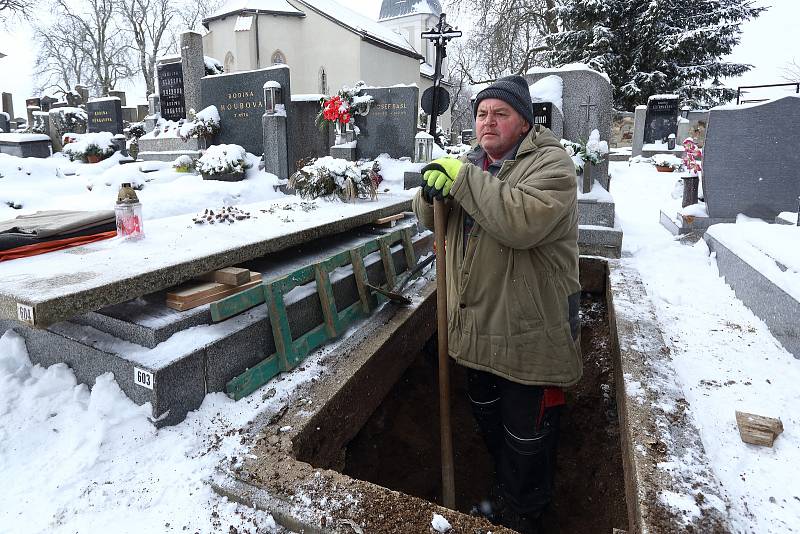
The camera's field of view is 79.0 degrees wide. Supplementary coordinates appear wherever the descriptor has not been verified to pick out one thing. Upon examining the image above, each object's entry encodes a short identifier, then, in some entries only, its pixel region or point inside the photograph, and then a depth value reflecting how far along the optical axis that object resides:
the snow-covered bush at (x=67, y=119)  17.12
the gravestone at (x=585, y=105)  6.00
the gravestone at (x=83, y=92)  22.78
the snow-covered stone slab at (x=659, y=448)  1.54
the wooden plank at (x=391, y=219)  4.34
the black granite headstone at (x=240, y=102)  9.65
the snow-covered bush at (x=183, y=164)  9.77
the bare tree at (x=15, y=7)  22.38
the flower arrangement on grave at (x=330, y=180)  4.43
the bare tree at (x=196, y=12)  37.34
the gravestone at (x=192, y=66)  11.84
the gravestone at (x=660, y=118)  17.02
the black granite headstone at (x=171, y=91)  12.77
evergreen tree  18.50
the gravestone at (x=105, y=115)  16.33
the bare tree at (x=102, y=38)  34.88
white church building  23.83
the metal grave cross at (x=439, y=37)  10.35
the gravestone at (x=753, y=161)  5.10
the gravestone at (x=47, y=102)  22.88
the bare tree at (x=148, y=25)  33.31
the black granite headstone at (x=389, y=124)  9.37
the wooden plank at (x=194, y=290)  2.35
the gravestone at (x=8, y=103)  22.89
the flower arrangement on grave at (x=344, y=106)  8.66
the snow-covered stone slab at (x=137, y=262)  1.82
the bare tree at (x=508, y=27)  21.66
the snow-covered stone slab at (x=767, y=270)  2.72
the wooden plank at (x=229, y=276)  2.53
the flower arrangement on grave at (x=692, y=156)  6.71
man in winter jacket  1.94
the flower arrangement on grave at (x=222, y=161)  8.62
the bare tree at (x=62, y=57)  38.28
